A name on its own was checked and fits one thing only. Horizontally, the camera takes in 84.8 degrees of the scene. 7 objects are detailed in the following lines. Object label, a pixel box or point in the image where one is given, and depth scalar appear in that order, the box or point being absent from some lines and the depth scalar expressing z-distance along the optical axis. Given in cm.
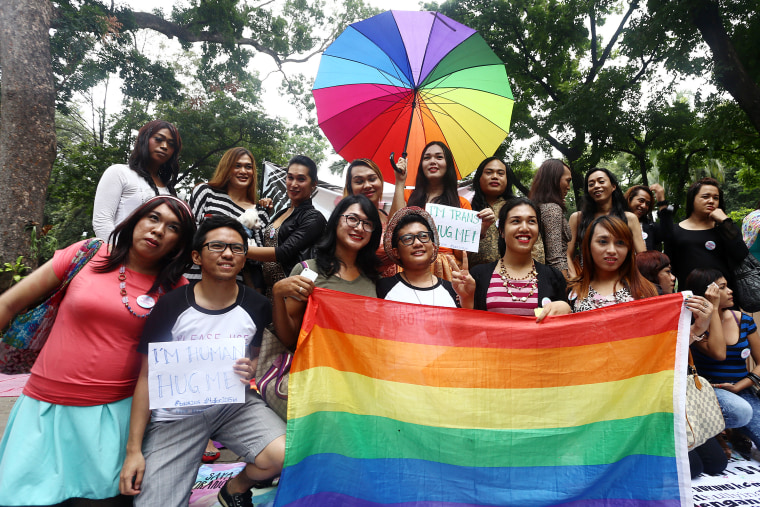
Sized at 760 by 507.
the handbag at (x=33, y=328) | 249
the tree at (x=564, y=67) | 1099
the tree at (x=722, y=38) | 867
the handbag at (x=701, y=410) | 296
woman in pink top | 227
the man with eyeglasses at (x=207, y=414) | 238
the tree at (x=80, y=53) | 882
